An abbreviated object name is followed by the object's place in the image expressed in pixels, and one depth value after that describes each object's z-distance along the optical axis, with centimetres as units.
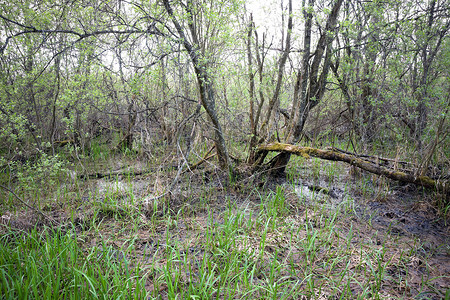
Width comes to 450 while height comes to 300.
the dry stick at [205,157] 484
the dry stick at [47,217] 301
